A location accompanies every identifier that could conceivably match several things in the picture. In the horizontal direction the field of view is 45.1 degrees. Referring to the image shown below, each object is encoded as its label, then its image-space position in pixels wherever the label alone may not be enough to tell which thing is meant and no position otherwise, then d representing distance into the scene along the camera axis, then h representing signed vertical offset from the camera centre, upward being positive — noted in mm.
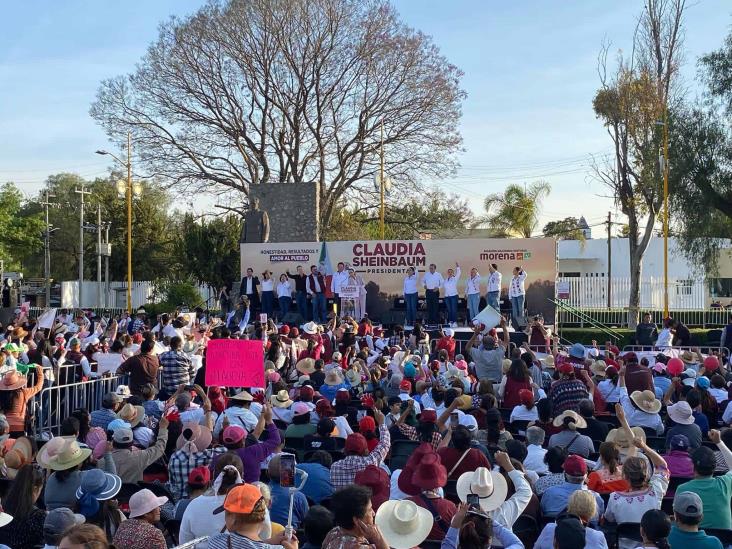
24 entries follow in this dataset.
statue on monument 30750 +1738
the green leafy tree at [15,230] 57125 +3108
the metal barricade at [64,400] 11758 -1740
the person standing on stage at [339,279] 25422 -25
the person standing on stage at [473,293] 24422 -395
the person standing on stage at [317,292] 25469 -407
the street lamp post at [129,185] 34094 +3699
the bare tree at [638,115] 36250 +6847
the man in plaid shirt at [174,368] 12273 -1263
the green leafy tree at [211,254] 38781 +1039
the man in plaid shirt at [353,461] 6863 -1440
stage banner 26000 +579
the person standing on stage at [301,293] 25828 -442
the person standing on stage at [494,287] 24172 -226
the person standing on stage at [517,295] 23844 -439
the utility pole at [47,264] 46322 +719
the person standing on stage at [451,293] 24562 -417
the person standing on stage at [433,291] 25000 -354
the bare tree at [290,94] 38906 +8384
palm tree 46188 +3596
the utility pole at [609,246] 48906 +1923
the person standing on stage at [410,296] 24953 -501
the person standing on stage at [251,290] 27031 -375
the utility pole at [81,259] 45781 +960
